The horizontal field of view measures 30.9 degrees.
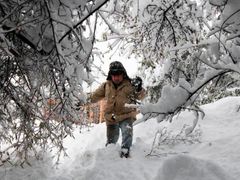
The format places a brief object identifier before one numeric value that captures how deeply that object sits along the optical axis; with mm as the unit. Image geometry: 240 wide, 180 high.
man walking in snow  7346
